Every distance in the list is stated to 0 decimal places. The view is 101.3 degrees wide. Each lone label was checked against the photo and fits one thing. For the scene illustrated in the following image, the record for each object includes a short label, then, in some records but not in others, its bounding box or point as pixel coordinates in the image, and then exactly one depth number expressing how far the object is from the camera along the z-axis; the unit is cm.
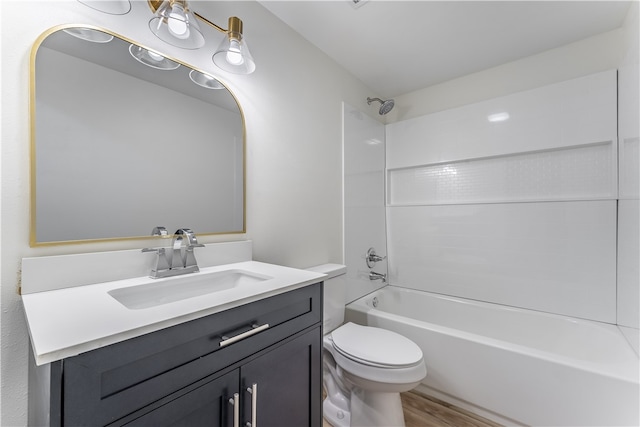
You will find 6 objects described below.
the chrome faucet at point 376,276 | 233
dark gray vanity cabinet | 51
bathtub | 122
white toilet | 126
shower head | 221
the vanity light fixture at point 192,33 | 99
